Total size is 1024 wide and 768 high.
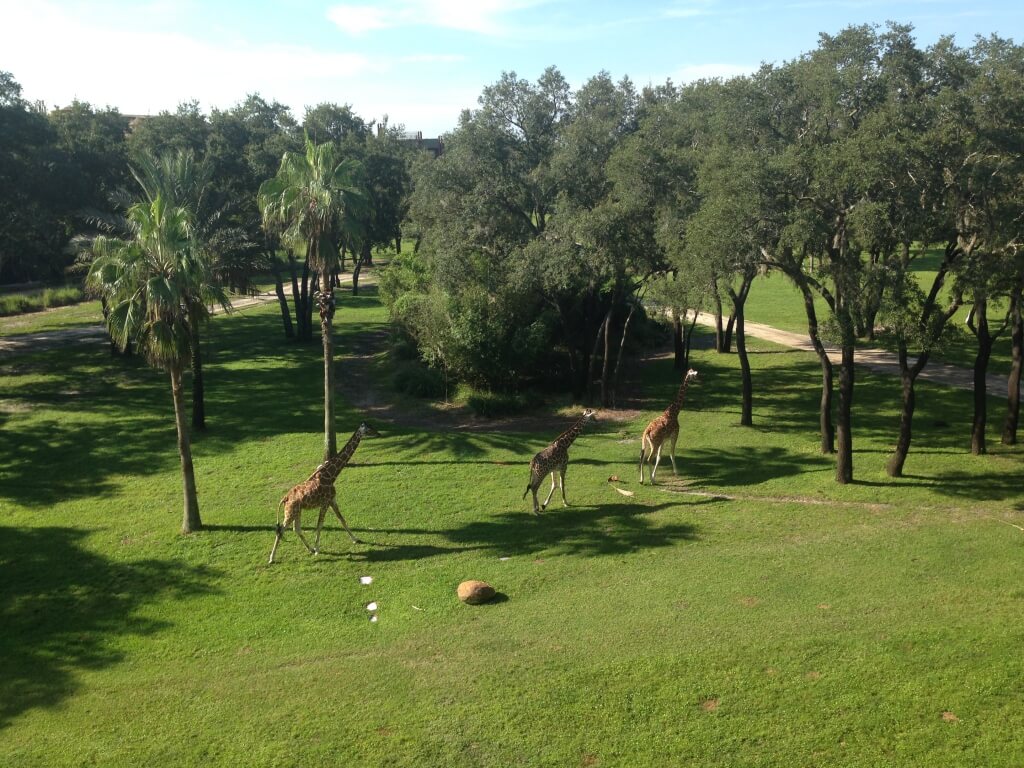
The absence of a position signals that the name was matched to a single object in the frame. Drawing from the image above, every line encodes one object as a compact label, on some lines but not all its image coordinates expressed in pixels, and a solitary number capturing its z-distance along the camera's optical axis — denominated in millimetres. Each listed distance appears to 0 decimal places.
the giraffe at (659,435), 24188
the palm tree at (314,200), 24750
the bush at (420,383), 35781
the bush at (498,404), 33188
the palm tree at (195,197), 26766
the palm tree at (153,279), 19422
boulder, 16578
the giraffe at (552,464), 21859
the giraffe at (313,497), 19391
